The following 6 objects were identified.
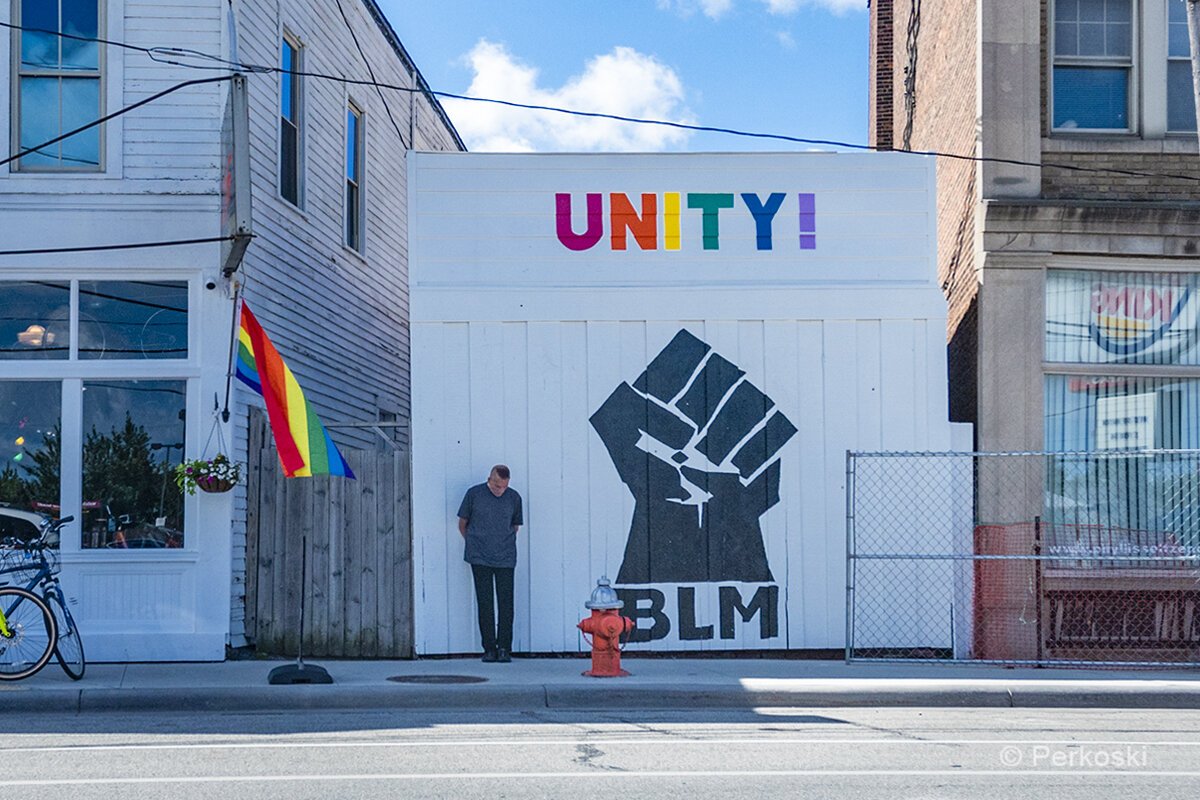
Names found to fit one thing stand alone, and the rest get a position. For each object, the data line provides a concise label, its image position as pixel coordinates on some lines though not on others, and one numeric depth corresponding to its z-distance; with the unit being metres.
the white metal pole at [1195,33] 11.42
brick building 14.02
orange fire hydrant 11.80
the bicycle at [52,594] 11.40
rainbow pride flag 11.55
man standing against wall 12.97
